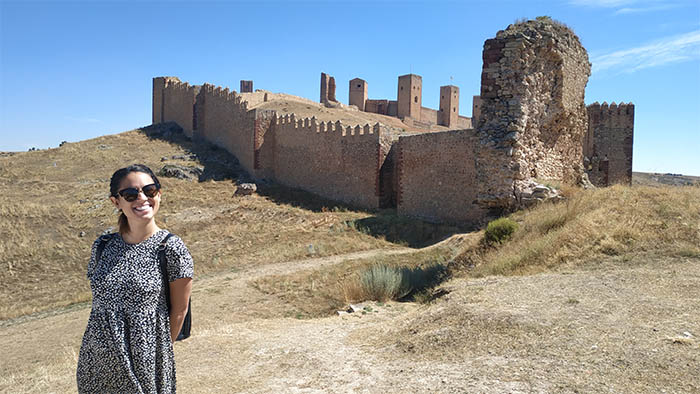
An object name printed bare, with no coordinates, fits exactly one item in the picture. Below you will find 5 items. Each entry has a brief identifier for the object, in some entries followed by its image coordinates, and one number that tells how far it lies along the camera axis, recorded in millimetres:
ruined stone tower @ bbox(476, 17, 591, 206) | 9703
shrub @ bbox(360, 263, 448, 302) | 7707
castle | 9844
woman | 2455
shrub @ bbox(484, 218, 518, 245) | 8211
